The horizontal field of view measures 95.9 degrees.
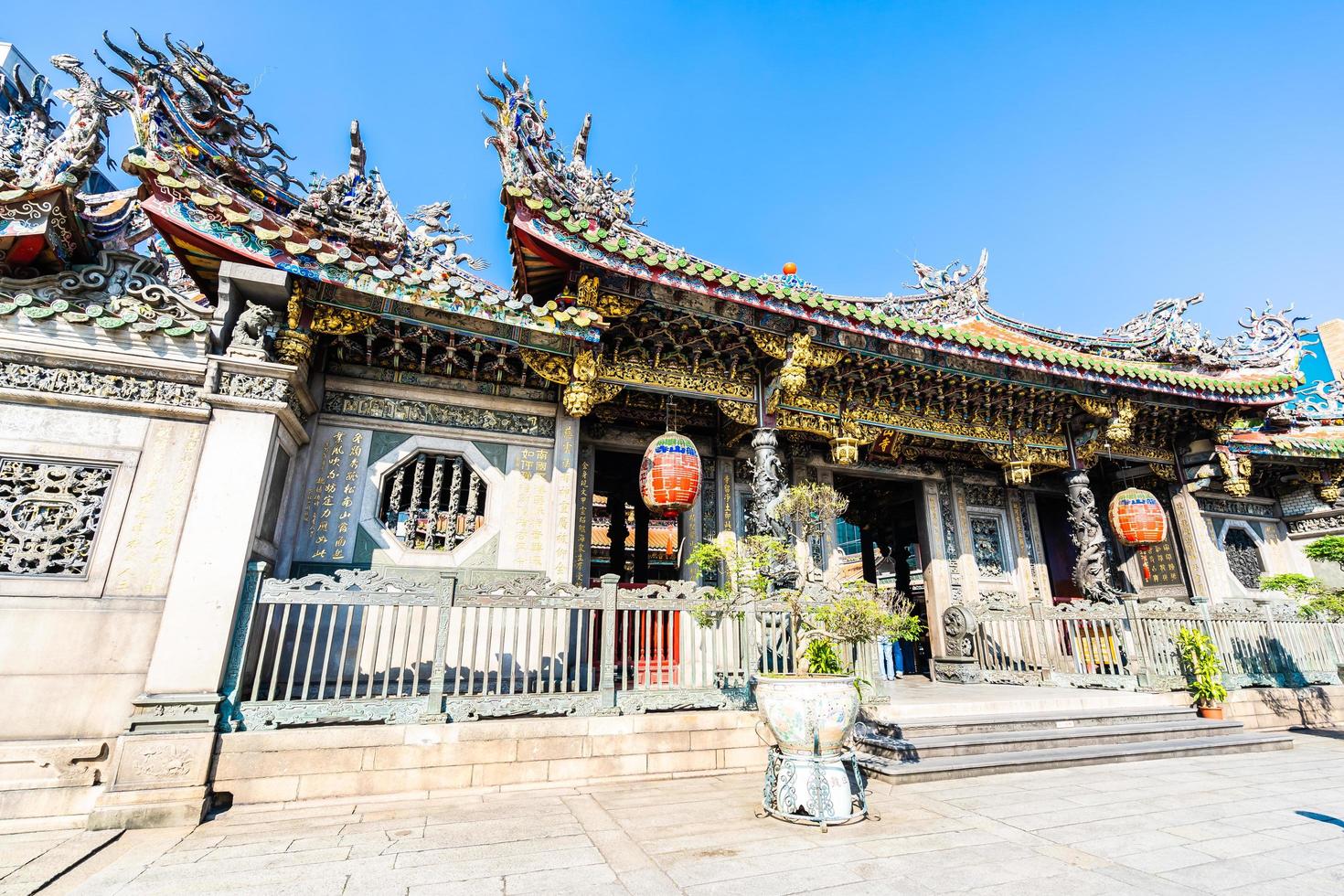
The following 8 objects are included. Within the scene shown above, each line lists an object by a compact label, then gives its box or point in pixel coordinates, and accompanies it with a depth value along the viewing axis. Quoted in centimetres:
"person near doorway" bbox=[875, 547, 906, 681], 1018
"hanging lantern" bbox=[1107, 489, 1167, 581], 891
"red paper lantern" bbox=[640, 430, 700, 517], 657
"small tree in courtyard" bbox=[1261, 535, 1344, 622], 838
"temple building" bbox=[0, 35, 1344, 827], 453
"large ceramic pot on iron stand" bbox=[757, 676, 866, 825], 389
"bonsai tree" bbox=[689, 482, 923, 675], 436
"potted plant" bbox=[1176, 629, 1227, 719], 721
